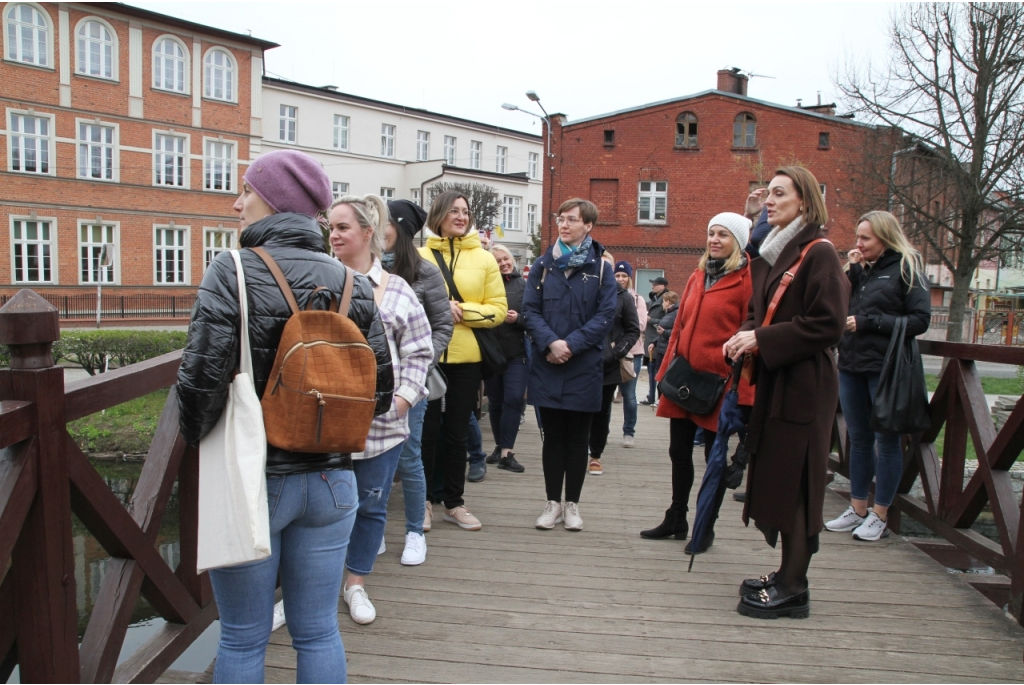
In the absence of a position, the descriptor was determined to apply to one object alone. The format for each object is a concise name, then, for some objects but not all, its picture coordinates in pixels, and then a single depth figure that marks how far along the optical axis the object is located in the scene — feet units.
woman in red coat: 13.50
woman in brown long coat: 10.56
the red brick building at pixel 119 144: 99.81
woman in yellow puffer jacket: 14.65
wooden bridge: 7.00
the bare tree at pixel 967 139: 61.77
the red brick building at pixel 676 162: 105.60
